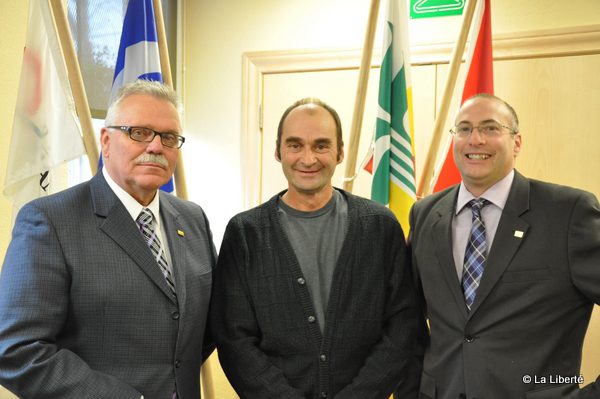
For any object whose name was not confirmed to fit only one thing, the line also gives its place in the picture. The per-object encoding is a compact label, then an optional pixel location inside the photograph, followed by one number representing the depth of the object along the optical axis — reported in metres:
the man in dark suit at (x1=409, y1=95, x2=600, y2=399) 1.55
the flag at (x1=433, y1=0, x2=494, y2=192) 2.53
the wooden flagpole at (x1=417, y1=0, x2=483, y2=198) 2.32
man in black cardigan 1.62
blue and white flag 2.27
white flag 2.03
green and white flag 2.46
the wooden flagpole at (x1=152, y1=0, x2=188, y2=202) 2.24
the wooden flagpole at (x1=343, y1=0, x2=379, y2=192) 2.19
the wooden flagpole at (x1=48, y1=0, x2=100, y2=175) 1.91
